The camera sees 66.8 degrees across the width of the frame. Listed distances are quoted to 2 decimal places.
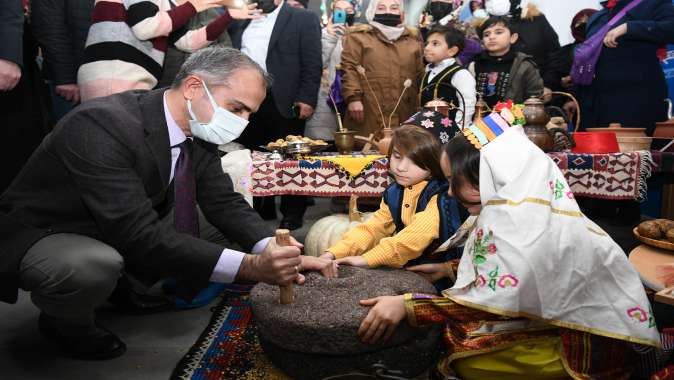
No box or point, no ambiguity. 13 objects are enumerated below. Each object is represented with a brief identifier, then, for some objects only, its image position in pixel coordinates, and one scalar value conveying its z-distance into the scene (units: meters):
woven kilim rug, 2.05
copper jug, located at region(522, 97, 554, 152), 3.51
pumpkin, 3.41
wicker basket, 2.18
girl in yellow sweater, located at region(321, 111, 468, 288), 2.45
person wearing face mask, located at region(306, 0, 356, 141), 5.28
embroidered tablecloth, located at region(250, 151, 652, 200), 3.29
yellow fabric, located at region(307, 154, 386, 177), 3.51
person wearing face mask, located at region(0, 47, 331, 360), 1.96
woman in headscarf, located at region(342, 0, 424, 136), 4.76
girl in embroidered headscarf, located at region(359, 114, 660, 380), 1.57
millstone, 1.77
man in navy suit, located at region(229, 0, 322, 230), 4.73
